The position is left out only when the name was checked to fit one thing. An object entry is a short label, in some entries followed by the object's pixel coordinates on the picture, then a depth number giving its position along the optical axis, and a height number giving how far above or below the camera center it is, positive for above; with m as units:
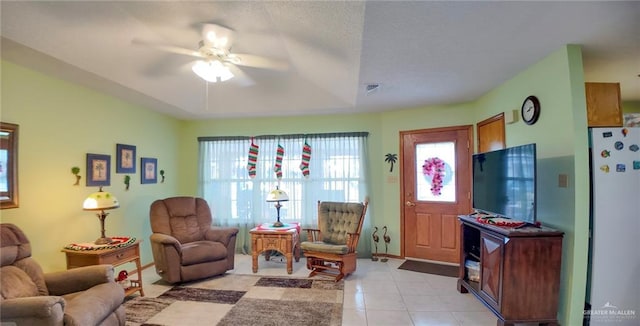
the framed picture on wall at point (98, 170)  3.31 +0.04
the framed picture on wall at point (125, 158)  3.73 +0.20
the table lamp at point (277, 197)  4.23 -0.35
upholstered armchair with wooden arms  3.66 -0.93
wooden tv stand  2.33 -0.84
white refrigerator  2.24 -0.43
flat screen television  2.38 -0.10
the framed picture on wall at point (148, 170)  4.18 +0.05
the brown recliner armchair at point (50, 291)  1.80 -0.85
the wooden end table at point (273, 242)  3.89 -0.94
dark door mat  3.85 -1.33
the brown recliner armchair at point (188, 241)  3.40 -0.87
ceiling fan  2.52 +1.07
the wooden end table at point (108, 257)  2.72 -0.81
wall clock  2.70 +0.59
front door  4.16 -0.26
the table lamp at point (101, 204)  2.88 -0.31
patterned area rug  2.66 -1.34
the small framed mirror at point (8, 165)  2.46 +0.08
